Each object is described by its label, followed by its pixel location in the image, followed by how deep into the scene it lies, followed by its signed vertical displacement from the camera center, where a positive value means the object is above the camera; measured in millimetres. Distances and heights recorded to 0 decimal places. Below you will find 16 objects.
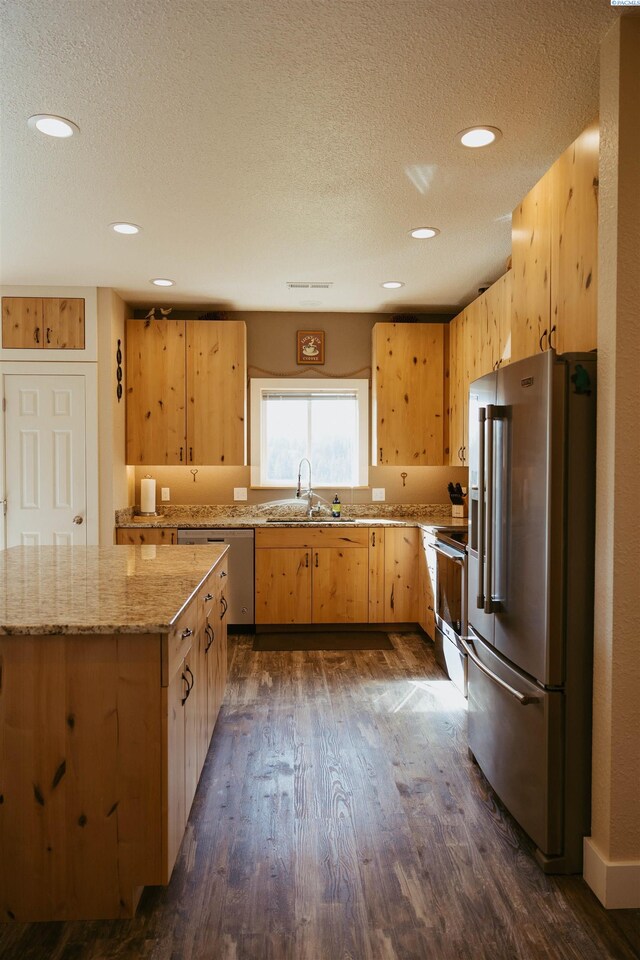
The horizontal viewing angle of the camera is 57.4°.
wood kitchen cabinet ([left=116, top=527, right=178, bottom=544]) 4500 -536
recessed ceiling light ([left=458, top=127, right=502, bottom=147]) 2291 +1307
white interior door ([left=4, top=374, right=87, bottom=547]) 4461 -12
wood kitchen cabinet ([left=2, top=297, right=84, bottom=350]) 4410 +1023
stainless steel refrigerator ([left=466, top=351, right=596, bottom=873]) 1880 -455
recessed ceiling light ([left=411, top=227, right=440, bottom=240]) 3281 +1313
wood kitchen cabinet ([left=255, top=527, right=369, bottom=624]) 4559 -868
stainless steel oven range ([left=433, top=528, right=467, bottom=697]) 3449 -866
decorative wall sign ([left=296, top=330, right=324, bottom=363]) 5129 +1055
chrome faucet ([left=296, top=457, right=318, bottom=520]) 4972 -271
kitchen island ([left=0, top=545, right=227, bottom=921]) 1632 -851
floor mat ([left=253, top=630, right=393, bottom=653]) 4344 -1349
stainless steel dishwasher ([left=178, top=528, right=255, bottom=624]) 4523 -780
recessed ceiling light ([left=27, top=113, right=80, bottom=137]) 2217 +1310
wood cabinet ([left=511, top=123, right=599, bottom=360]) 1964 +785
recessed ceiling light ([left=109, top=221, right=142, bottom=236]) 3240 +1326
